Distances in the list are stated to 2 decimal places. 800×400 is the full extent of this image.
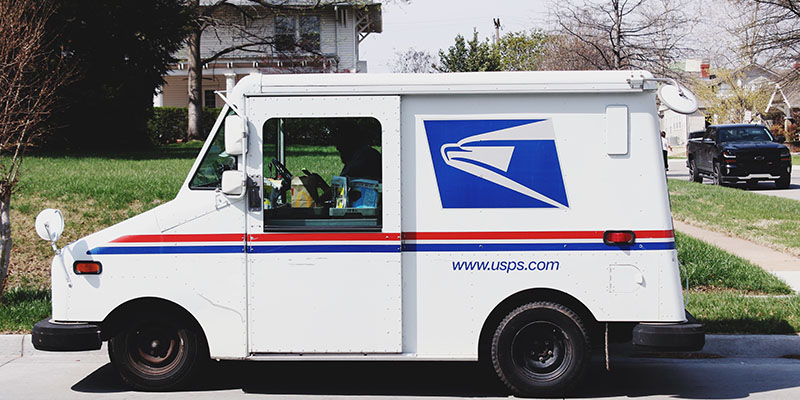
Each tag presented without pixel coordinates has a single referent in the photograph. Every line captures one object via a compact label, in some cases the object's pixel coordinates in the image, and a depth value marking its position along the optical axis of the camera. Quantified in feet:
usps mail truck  19.92
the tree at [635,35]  67.73
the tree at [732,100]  172.14
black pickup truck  74.33
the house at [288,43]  107.45
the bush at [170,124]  107.96
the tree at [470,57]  112.57
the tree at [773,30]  58.25
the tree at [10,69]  28.68
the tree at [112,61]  69.15
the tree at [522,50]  122.31
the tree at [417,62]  141.79
